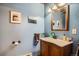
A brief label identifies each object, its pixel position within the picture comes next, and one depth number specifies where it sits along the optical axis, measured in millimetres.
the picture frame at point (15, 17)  1813
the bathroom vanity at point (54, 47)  1769
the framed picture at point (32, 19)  1861
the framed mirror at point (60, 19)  1816
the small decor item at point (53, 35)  1846
